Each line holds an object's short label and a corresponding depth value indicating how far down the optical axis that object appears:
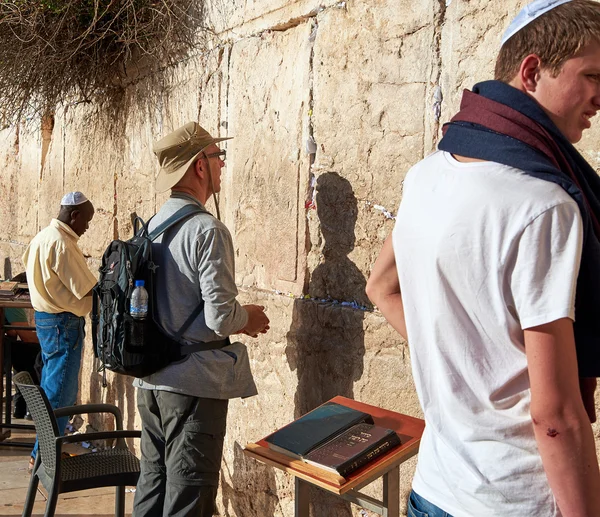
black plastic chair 3.29
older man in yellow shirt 5.36
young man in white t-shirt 1.34
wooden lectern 2.36
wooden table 5.91
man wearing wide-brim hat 3.25
